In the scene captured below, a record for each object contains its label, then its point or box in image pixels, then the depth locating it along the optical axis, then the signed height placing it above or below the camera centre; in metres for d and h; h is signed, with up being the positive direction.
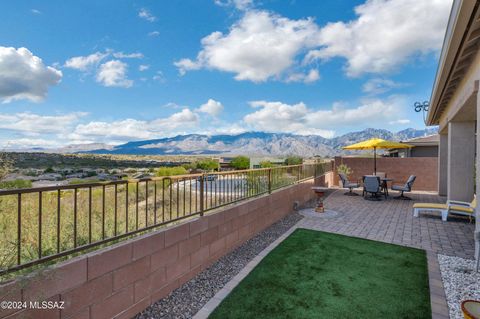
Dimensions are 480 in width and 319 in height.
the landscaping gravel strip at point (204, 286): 2.97 -1.76
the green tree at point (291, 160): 29.93 -0.26
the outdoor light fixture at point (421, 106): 13.05 +2.69
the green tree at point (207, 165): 32.58 -0.99
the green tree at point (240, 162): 38.99 -0.71
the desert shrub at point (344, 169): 14.71 -0.62
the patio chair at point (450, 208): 6.72 -1.35
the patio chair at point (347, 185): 11.34 -1.16
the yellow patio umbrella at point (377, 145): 10.75 +0.56
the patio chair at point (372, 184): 9.97 -1.00
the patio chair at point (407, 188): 10.23 -1.16
